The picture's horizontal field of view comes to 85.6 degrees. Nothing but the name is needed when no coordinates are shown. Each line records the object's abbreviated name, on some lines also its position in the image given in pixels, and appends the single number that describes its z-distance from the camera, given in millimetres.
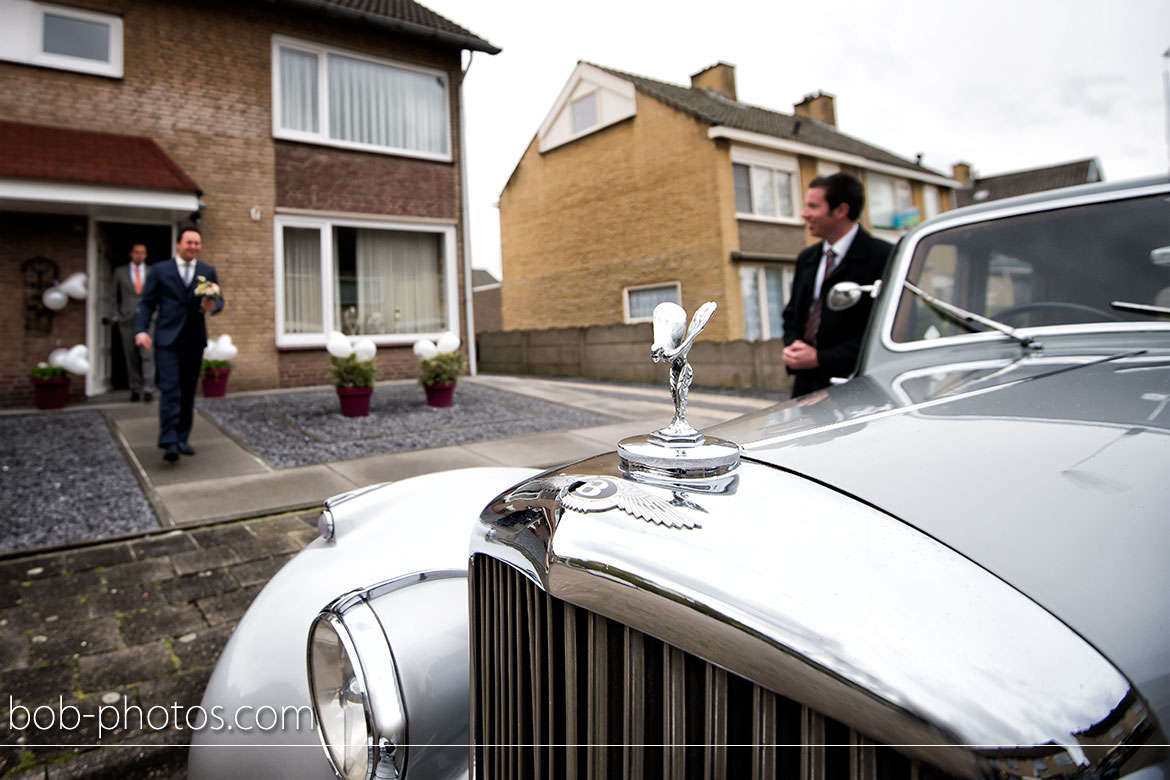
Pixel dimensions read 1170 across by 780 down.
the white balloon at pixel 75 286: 7988
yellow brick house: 15000
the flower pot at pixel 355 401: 6727
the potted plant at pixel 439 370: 7480
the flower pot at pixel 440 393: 7492
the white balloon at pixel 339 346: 6734
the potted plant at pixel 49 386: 7500
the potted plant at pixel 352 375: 6742
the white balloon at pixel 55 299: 7859
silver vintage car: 570
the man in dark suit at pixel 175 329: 4785
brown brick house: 7922
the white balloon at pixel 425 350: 7496
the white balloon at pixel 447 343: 7637
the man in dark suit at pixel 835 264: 2969
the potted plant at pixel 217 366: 8047
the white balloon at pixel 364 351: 6855
